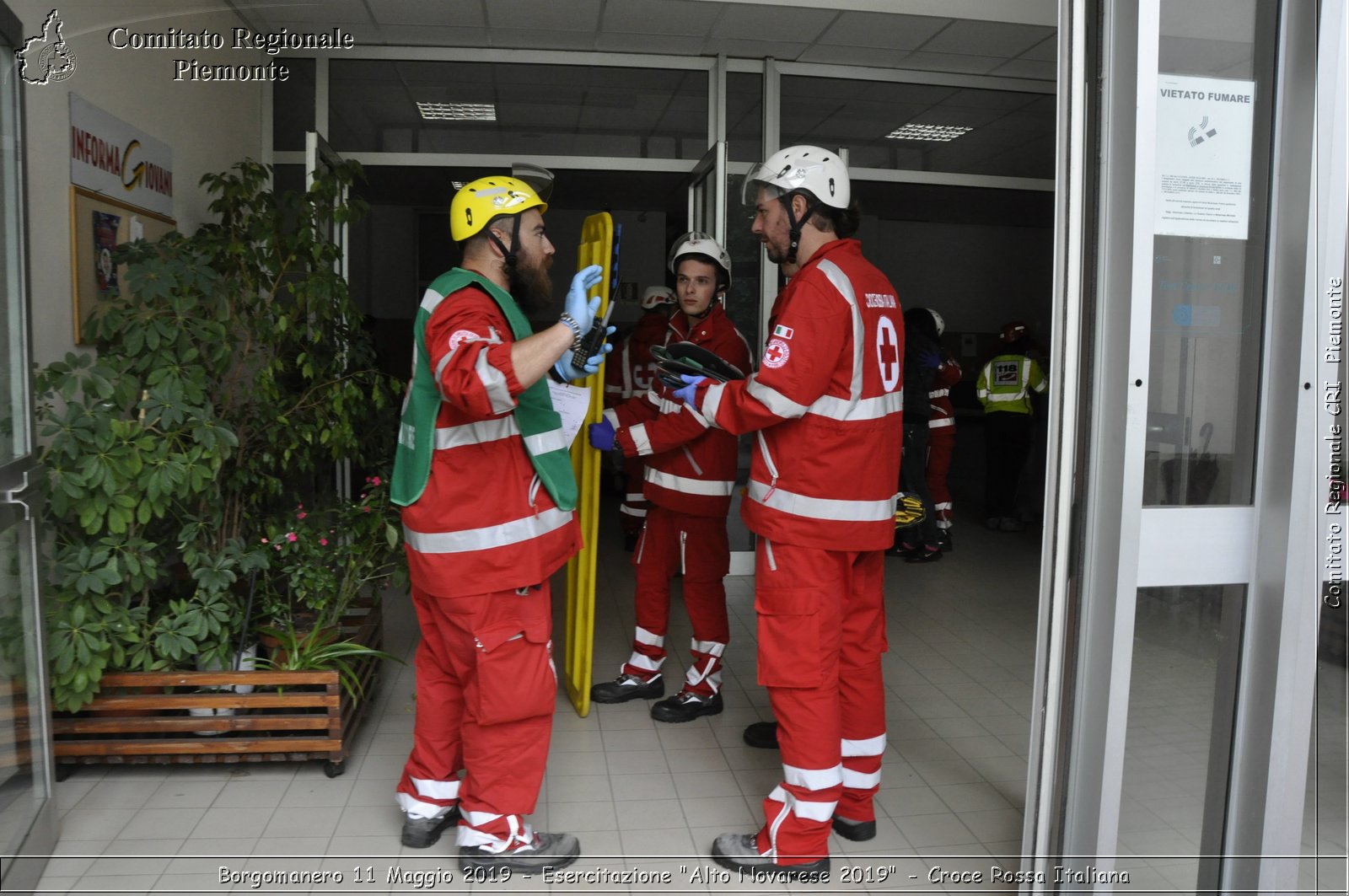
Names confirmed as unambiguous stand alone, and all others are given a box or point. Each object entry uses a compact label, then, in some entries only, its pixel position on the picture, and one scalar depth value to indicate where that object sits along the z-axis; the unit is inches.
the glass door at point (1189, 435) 74.7
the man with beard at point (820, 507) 98.0
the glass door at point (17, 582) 90.9
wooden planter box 116.1
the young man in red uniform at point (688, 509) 139.2
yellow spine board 131.0
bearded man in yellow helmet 95.7
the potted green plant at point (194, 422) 108.4
